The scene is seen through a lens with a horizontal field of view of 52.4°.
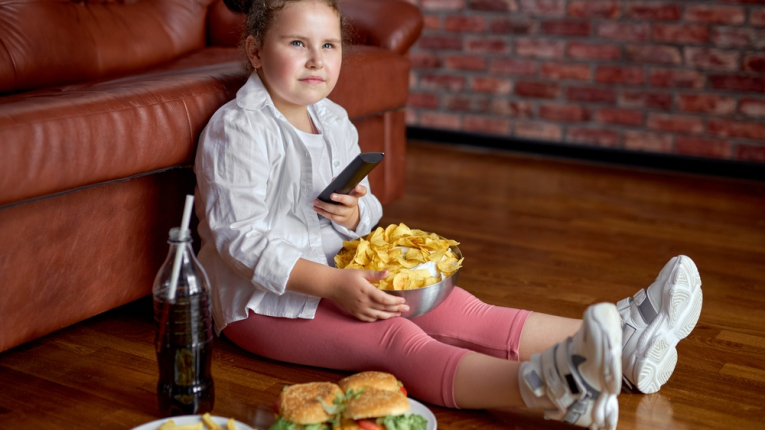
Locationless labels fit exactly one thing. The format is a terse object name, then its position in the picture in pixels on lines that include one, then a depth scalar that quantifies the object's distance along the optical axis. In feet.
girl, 3.95
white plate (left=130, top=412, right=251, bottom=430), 3.53
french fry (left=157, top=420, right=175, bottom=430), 3.40
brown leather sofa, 3.96
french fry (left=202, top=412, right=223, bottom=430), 3.51
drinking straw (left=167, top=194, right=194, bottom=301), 3.44
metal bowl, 4.00
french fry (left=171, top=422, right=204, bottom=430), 3.46
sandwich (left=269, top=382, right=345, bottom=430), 3.34
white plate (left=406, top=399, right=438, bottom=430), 3.55
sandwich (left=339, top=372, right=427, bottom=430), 3.33
